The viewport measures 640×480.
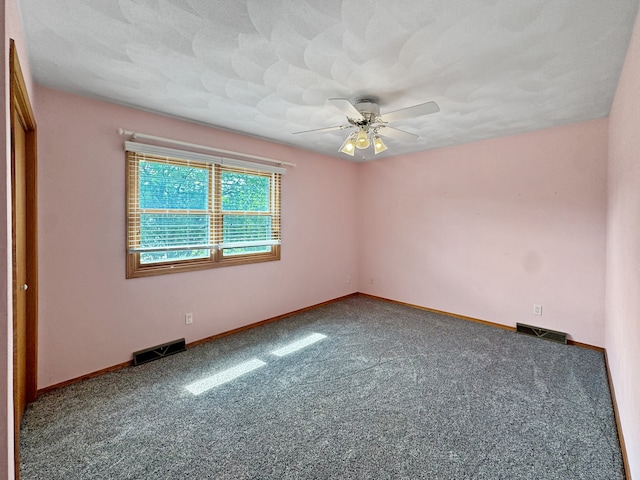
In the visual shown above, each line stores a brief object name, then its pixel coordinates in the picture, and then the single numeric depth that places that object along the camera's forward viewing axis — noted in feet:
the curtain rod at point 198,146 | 8.84
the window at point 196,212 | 9.21
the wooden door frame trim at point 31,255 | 7.14
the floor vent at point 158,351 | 9.14
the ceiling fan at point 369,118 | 7.03
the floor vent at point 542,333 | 10.78
